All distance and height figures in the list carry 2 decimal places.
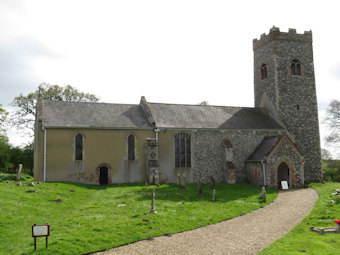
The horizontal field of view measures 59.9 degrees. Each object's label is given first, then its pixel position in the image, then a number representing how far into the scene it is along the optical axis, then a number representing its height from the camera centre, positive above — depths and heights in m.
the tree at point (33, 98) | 43.41 +9.35
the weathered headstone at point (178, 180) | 27.52 -1.96
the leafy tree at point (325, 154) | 60.67 +0.61
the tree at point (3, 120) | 40.25 +5.71
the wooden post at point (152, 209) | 15.94 -2.69
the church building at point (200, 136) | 27.25 +2.31
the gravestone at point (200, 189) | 22.79 -2.35
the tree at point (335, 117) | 39.09 +5.28
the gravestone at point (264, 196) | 21.41 -2.77
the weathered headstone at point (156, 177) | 26.91 -1.63
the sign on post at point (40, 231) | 10.43 -2.48
